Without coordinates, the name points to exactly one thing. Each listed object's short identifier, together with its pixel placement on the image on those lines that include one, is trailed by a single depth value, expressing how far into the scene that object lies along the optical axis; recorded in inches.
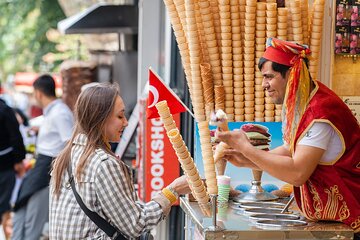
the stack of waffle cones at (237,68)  239.5
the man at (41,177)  400.5
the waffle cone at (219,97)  236.8
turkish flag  262.4
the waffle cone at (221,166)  228.2
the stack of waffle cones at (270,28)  234.8
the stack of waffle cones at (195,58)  235.4
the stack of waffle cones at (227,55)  237.9
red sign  314.2
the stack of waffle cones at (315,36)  235.9
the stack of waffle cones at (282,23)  234.7
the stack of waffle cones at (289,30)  237.1
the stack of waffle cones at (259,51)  237.3
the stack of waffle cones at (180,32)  242.7
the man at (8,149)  417.7
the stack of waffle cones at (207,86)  236.7
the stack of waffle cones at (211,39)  238.1
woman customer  189.2
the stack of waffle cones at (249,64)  237.5
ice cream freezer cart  178.9
